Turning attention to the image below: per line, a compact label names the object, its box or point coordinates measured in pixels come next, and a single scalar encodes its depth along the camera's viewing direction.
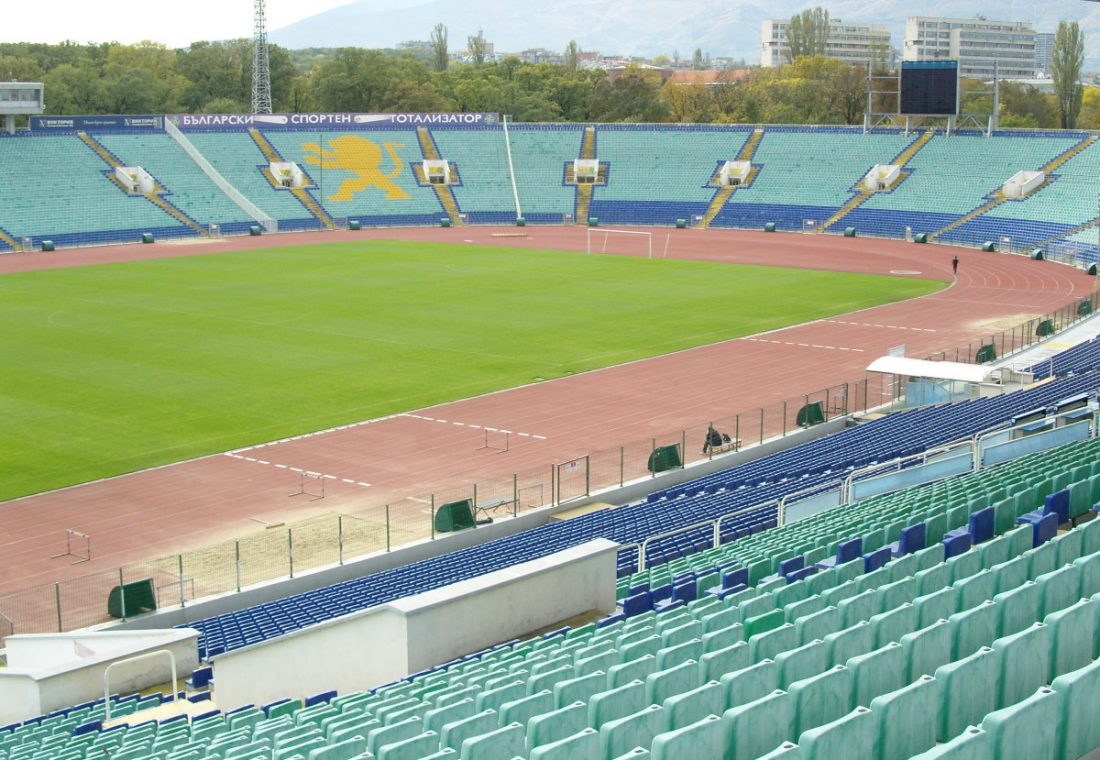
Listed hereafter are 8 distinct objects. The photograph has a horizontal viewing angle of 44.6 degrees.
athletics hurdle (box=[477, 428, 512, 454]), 34.84
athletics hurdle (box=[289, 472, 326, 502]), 30.91
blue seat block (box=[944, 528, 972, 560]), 15.18
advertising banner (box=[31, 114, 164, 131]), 91.94
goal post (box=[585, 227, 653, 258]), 80.94
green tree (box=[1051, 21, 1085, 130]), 129.38
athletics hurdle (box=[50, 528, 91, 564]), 27.02
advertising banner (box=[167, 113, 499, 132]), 99.56
